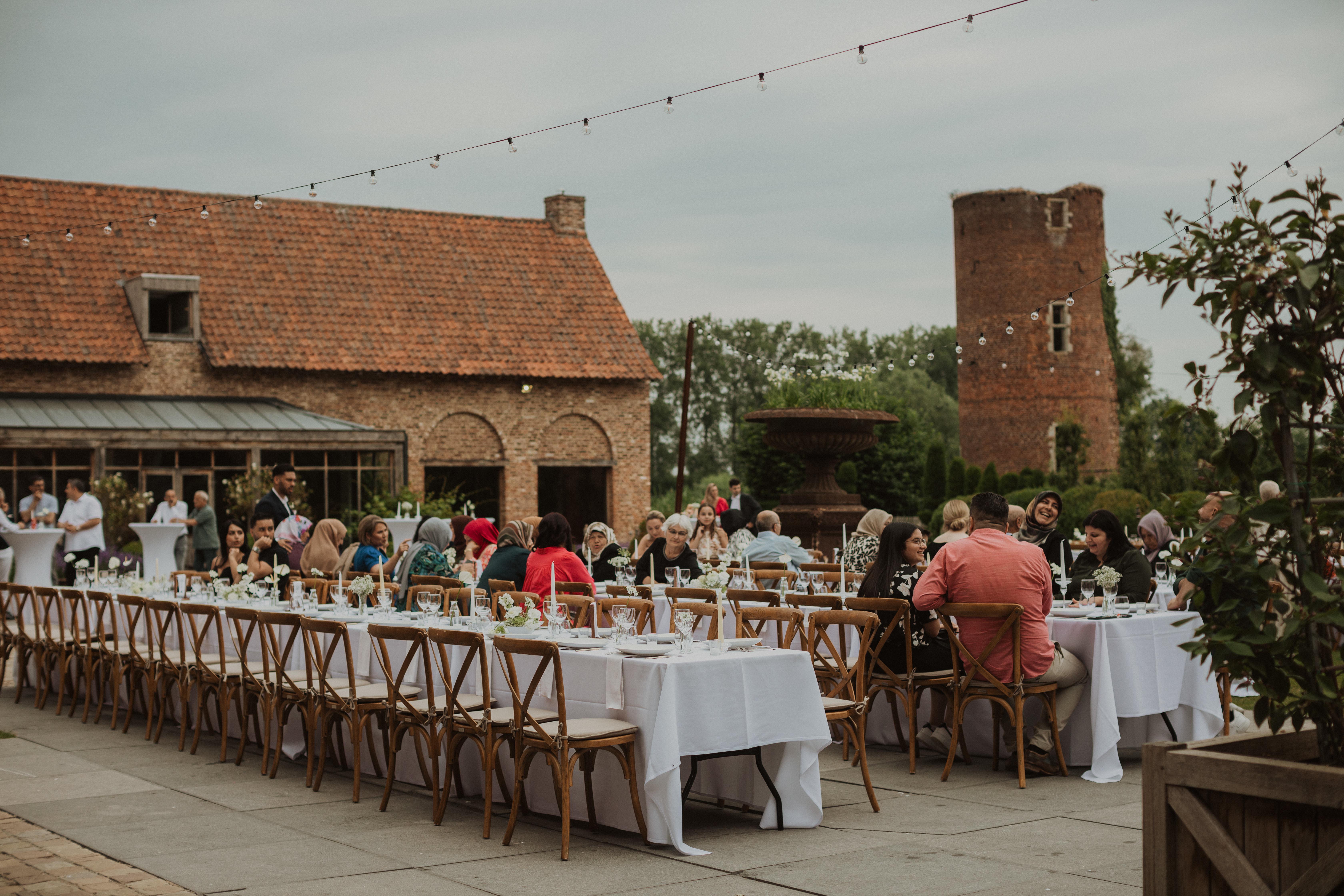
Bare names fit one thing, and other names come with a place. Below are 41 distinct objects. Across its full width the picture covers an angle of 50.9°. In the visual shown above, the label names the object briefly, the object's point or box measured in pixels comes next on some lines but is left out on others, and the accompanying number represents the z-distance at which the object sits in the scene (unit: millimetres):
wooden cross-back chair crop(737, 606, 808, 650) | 7301
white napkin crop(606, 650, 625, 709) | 6234
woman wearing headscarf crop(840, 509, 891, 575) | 9750
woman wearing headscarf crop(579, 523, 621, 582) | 11773
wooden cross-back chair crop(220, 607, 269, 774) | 8344
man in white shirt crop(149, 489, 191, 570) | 17125
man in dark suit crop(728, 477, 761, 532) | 18906
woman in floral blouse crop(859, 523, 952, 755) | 7848
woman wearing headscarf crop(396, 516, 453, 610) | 10805
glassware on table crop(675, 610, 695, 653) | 6465
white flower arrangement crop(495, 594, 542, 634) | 7078
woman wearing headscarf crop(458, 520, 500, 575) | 12141
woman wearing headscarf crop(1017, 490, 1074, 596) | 9820
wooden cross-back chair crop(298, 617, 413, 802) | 7332
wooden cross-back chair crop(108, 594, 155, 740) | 9617
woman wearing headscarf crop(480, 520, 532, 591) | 9664
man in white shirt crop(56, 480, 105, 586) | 16109
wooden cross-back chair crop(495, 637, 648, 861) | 5934
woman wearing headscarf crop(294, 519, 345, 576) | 11656
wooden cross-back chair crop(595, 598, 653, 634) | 7488
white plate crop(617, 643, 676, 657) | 6375
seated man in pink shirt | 7398
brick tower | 37656
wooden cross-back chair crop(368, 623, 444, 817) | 6730
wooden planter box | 3545
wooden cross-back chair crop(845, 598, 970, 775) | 7672
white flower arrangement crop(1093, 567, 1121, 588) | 7930
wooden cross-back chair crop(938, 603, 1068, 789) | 7211
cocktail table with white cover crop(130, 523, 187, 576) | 16453
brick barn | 23875
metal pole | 24781
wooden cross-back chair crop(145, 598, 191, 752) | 9023
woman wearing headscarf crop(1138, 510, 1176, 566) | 11086
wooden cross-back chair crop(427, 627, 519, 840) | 6422
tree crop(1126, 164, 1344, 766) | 3682
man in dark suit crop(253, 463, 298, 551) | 12984
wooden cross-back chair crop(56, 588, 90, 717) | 10586
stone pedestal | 17922
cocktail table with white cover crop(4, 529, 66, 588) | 14719
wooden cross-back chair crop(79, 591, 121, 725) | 10078
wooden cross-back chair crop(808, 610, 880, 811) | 6832
